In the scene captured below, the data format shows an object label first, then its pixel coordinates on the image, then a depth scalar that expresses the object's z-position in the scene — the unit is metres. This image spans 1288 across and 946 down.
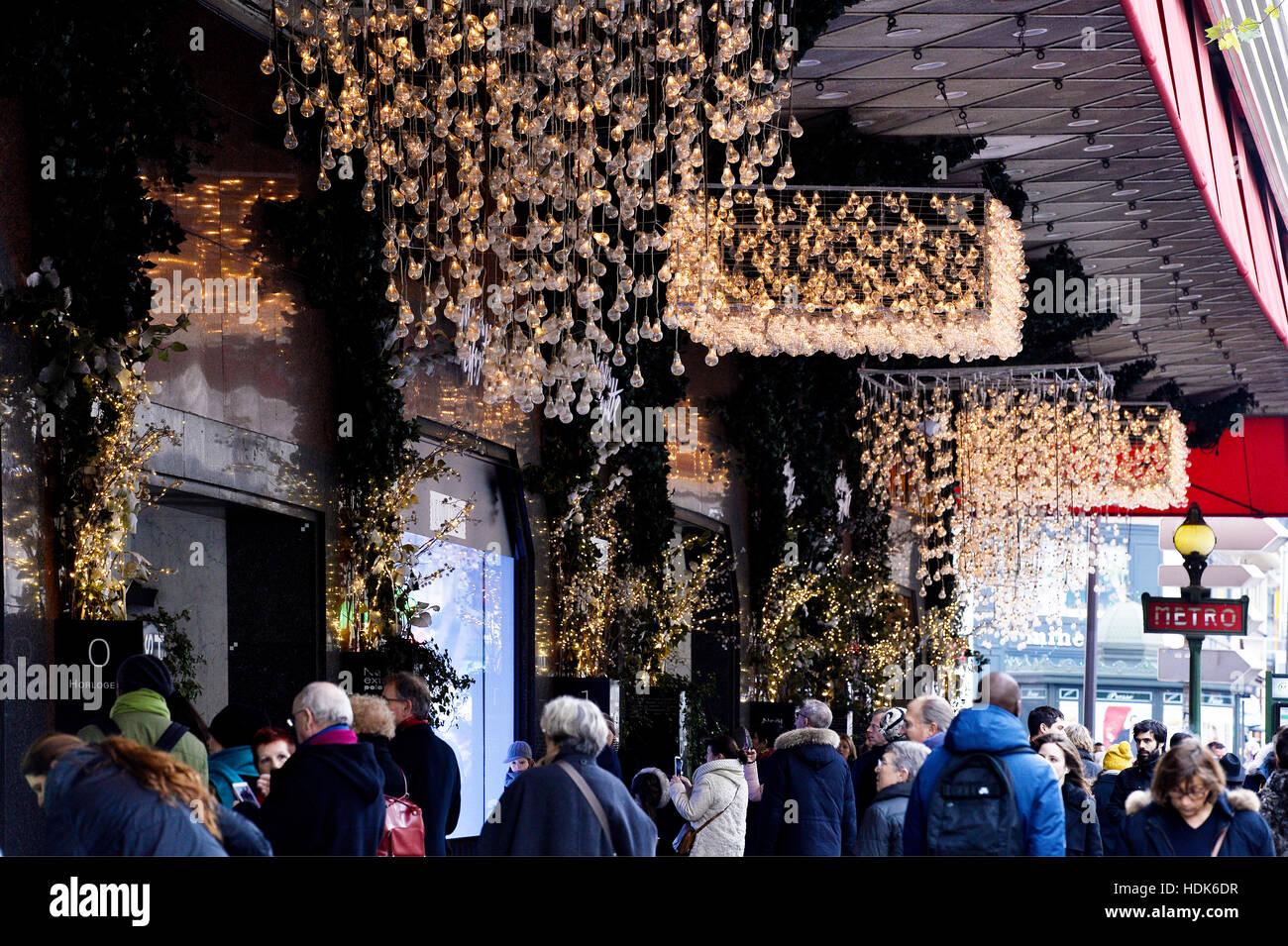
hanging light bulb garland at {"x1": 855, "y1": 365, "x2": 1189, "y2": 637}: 17.44
